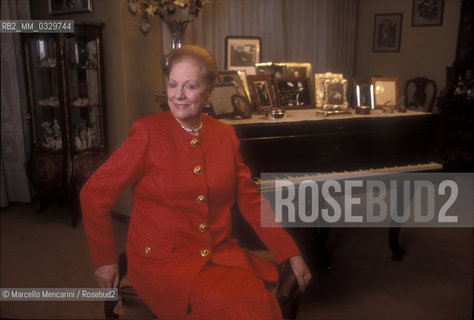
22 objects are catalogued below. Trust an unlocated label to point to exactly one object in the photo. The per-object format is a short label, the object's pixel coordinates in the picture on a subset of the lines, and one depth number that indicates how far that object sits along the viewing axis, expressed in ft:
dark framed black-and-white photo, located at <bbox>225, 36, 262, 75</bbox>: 10.92
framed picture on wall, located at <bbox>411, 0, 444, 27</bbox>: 18.02
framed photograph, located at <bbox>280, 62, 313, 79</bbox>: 9.33
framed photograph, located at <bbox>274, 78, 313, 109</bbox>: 8.84
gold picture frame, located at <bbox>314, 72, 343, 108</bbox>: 8.92
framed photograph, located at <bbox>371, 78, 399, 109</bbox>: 9.41
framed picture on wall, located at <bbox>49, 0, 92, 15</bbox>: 12.14
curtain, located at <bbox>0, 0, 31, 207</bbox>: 13.15
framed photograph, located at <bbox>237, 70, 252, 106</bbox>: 8.25
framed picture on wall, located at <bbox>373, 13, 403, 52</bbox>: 19.56
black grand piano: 7.69
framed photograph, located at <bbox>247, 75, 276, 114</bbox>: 8.41
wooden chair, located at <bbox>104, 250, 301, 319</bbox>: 4.96
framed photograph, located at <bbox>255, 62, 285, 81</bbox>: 9.03
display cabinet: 11.98
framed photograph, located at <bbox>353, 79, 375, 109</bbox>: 9.24
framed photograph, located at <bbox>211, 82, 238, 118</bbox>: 7.77
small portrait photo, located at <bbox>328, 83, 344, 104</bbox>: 8.84
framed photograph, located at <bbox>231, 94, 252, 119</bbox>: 7.82
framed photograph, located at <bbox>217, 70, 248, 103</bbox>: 8.17
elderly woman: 4.52
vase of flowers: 10.57
